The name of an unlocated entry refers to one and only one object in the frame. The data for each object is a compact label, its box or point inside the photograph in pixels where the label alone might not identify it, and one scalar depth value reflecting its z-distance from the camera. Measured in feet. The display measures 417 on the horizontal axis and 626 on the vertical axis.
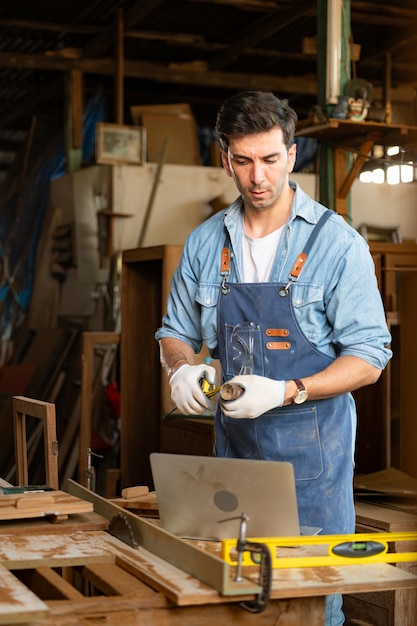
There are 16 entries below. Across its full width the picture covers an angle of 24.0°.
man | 8.19
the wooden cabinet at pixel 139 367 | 17.89
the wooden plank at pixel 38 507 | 8.00
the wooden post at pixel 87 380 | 18.10
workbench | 6.09
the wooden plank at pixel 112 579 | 6.44
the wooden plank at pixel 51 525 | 7.89
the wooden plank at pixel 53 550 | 7.04
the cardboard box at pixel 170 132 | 31.14
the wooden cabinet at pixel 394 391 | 15.34
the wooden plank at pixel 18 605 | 5.66
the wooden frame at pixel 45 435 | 9.78
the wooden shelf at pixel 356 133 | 18.75
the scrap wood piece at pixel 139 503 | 9.03
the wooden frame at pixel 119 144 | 28.17
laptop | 6.75
